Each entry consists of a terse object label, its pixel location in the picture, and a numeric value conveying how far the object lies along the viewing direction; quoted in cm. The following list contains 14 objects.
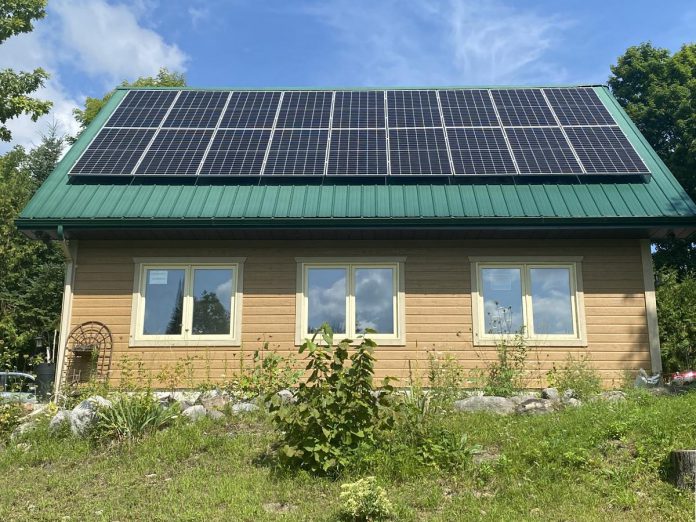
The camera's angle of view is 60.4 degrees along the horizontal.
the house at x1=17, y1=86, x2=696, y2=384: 1066
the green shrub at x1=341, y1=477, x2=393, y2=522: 504
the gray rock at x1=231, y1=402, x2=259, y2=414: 869
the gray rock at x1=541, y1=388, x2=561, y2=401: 916
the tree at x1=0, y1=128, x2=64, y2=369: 2146
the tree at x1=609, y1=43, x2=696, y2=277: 2194
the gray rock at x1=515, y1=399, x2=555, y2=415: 845
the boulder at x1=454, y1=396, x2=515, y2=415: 863
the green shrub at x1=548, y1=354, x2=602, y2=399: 970
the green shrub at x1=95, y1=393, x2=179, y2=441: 751
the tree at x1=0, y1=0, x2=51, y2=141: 1430
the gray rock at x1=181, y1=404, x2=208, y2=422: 836
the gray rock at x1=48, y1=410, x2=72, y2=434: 798
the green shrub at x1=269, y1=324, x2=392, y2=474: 625
